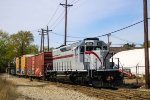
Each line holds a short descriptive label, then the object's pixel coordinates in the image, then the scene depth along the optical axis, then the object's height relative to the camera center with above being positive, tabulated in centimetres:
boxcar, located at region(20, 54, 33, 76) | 3712 -17
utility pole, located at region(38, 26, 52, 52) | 5740 +732
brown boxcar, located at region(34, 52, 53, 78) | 2698 +16
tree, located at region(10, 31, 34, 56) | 9087 +897
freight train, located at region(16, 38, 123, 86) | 1865 -3
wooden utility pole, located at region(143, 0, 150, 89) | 1794 +79
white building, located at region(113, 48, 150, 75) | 3530 +65
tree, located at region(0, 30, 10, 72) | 8009 +355
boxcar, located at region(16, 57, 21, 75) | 4267 -22
